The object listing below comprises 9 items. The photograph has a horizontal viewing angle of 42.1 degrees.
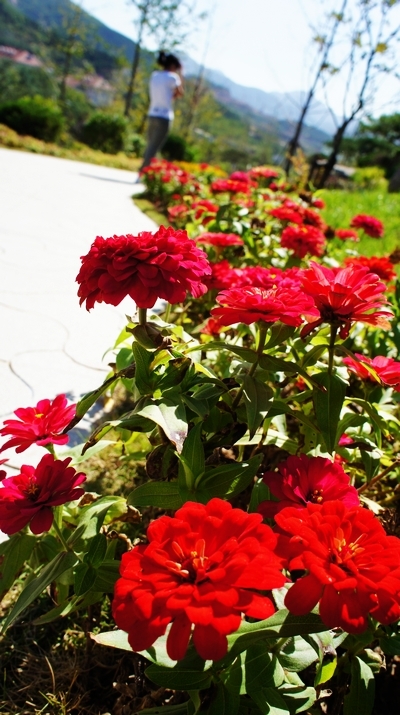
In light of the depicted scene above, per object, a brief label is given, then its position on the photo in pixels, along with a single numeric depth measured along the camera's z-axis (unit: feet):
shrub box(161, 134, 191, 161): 48.61
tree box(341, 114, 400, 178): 103.09
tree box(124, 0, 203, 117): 58.12
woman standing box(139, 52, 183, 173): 24.27
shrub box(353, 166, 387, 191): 52.37
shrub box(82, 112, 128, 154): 48.19
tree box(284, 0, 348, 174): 27.15
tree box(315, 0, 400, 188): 24.44
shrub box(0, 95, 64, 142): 40.24
